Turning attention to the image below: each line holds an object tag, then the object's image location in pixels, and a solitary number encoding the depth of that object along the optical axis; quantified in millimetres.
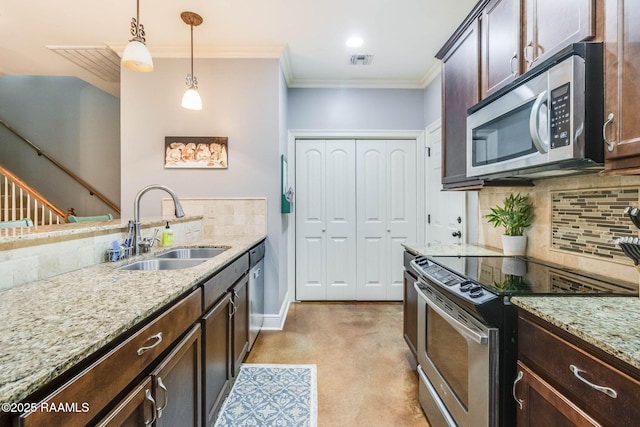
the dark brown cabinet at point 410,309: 2169
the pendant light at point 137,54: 1770
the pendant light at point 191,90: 2367
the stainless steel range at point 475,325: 1120
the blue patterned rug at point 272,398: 1751
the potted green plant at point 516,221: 1920
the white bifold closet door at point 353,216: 3725
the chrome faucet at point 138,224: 1826
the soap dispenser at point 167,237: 2248
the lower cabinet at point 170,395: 849
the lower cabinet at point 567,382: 716
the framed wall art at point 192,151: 2932
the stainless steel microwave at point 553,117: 1089
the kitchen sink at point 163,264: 1741
